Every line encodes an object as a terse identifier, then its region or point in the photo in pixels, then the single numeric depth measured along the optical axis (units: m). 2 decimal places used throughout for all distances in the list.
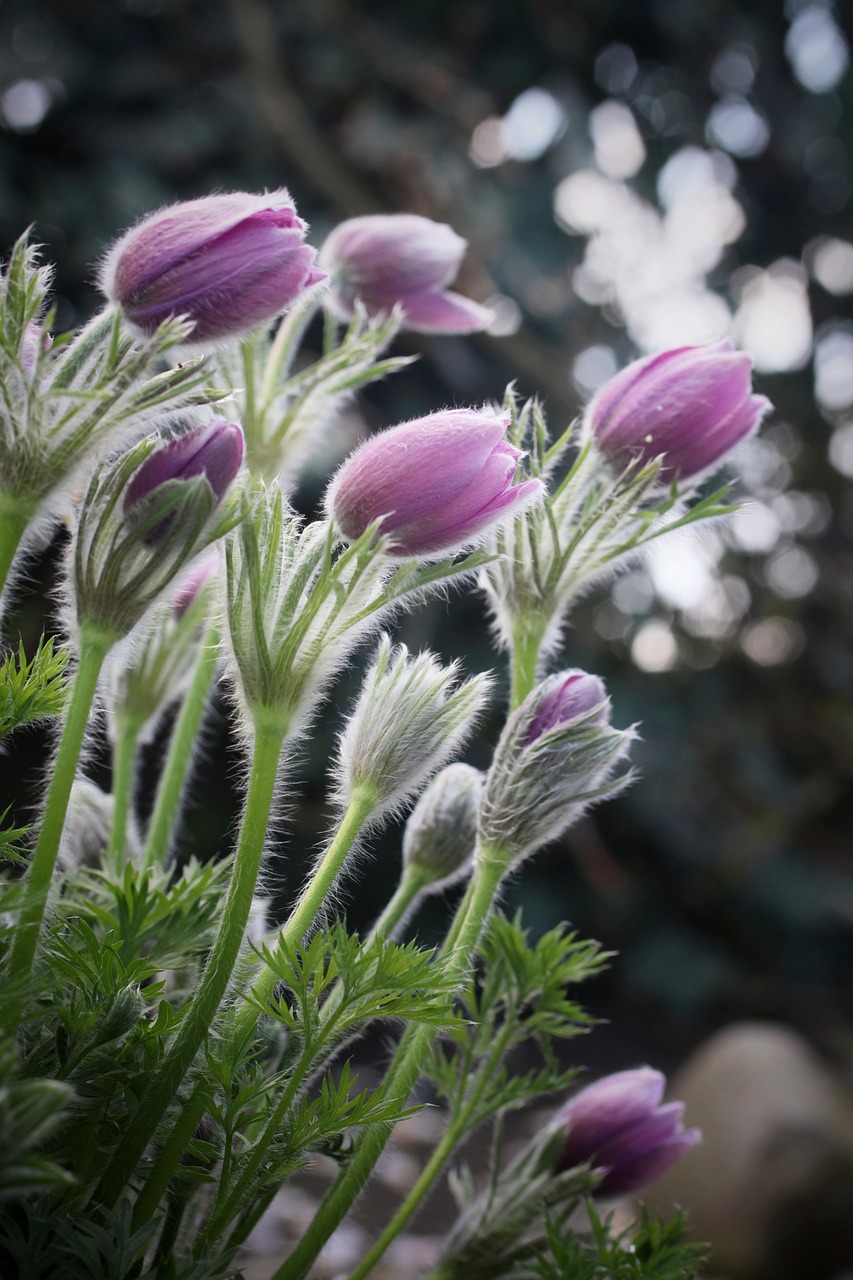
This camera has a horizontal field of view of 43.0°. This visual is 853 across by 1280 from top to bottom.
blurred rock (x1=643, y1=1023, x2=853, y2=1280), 1.31
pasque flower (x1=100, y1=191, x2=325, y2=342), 0.28
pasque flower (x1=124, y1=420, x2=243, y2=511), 0.26
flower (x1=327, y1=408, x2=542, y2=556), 0.27
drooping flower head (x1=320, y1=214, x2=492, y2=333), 0.43
